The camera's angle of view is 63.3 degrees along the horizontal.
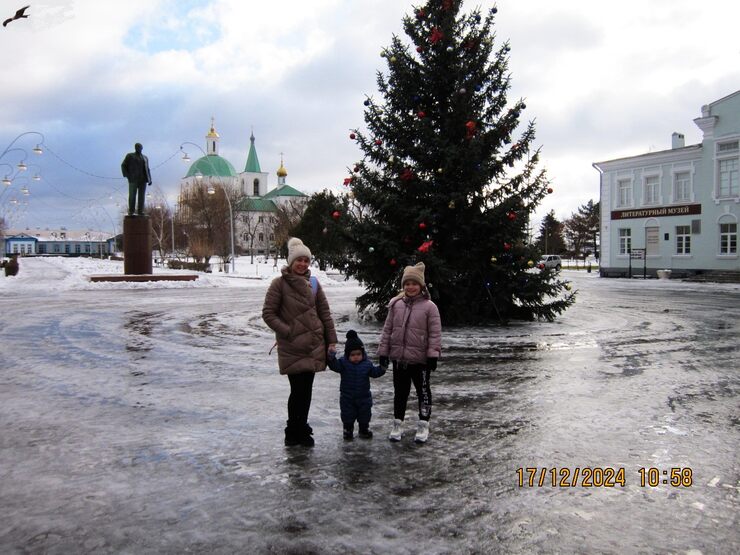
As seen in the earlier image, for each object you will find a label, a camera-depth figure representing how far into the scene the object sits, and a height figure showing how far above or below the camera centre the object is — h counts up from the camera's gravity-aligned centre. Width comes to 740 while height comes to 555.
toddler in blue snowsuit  5.26 -1.00
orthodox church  105.38 +17.93
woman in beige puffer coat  5.06 -0.55
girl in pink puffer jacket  5.31 -0.69
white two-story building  37.09 +4.18
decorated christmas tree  13.02 +1.92
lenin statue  27.55 +4.35
